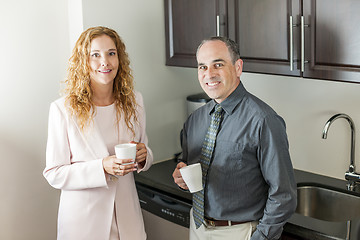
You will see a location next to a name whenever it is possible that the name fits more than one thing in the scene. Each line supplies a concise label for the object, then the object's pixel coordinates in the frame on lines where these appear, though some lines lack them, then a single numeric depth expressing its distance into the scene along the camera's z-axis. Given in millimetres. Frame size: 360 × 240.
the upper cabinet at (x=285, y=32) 1983
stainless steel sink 2373
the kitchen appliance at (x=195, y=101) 2926
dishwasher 2432
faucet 2404
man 1824
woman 2023
